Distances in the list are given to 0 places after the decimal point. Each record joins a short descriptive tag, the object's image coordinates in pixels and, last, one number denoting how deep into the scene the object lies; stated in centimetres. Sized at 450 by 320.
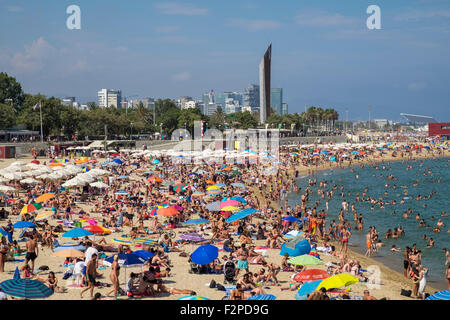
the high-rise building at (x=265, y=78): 9494
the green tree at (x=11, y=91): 7000
